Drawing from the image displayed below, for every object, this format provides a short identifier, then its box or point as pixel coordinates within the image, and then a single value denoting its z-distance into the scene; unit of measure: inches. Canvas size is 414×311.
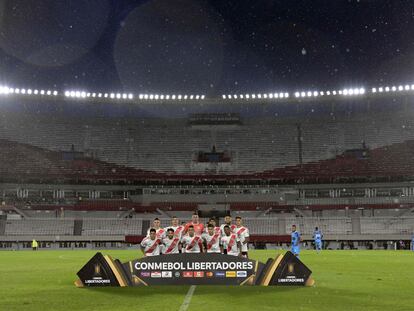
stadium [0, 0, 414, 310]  2198.6
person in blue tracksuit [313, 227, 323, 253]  1598.2
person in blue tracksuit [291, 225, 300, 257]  1090.2
